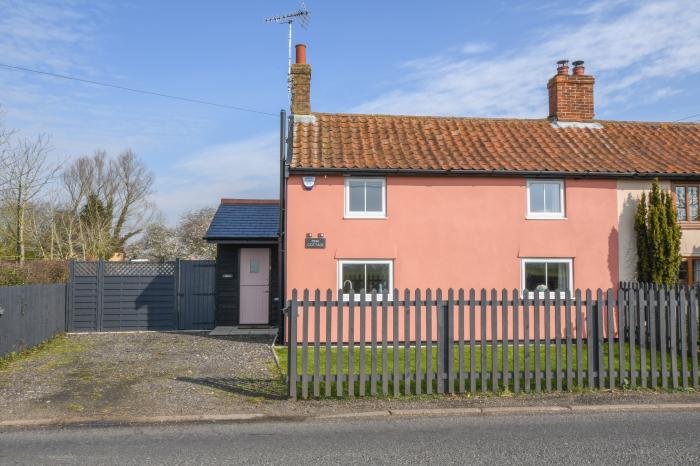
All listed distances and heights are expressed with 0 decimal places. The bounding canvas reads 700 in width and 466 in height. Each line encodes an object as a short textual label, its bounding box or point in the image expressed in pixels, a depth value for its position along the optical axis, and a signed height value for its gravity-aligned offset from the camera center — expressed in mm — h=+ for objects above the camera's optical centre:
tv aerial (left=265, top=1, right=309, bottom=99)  18469 +7881
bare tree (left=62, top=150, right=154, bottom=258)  36250 +4235
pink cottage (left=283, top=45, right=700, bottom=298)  13773 +1258
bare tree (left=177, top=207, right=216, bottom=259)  41562 +2440
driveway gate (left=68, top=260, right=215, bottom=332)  16359 -802
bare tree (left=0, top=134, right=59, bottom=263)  22984 +2711
